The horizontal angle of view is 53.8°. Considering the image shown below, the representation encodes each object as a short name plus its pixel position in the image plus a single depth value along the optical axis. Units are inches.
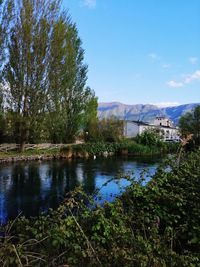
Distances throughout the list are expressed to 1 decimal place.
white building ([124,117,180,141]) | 1459.4
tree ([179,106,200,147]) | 1079.7
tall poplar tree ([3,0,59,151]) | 599.2
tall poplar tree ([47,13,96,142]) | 630.5
